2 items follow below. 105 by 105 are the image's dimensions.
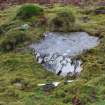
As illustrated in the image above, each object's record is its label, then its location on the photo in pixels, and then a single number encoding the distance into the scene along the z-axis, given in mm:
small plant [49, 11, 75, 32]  10766
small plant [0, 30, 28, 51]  10564
